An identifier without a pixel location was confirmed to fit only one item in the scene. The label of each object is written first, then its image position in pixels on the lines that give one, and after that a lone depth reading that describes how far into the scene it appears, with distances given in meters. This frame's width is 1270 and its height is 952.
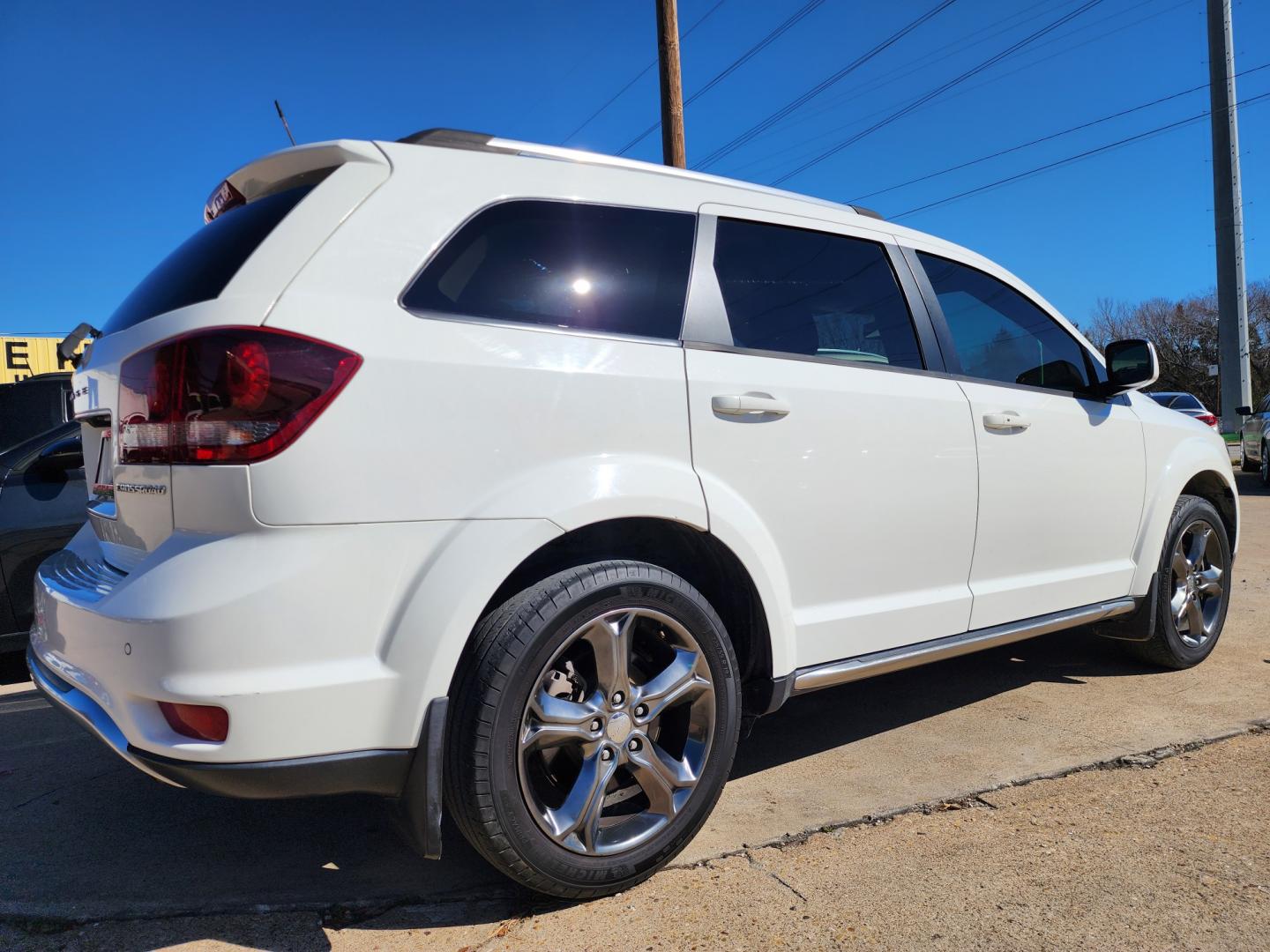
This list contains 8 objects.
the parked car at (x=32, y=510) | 4.72
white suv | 1.95
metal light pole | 24.75
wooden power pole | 10.41
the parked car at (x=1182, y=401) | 19.12
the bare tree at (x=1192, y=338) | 49.47
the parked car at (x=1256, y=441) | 13.52
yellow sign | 21.14
